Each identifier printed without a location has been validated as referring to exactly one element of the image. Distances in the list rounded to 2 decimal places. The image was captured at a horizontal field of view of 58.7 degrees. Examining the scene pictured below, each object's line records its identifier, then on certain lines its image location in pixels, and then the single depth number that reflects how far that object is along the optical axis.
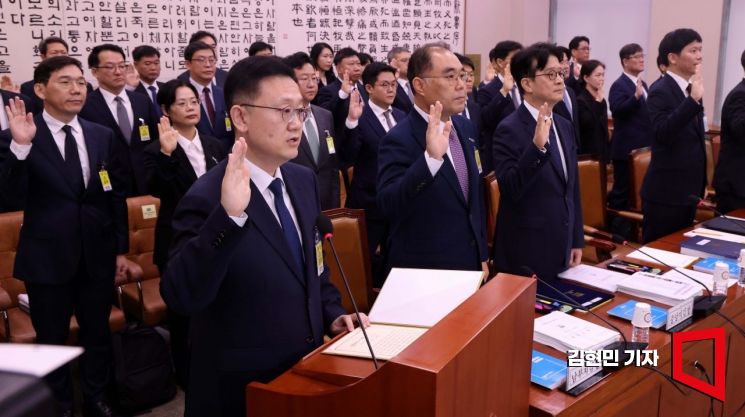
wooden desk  1.59
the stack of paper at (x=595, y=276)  2.32
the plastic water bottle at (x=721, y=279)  2.27
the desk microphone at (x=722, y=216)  3.04
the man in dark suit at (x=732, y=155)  3.33
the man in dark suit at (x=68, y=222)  2.62
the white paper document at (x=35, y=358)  0.43
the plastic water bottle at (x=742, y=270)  2.37
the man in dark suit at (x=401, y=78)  5.53
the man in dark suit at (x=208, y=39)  5.42
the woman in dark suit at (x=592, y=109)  5.56
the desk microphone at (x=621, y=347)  1.74
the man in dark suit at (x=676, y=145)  3.35
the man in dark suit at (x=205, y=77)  4.60
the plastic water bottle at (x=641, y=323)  1.83
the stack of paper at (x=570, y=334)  1.79
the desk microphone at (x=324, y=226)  1.58
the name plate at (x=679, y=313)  1.97
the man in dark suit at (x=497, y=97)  5.34
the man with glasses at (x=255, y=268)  1.51
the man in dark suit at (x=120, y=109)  4.18
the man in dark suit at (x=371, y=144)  3.84
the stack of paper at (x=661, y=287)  2.10
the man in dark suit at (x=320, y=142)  3.53
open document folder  1.55
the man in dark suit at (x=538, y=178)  2.59
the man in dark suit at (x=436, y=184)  2.43
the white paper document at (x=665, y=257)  2.61
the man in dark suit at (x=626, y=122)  5.61
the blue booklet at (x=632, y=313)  2.00
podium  0.99
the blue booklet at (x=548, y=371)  1.62
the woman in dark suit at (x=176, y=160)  2.91
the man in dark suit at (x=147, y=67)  5.05
